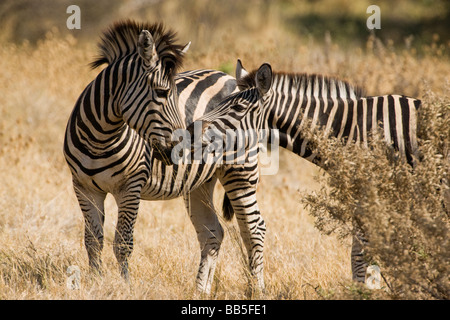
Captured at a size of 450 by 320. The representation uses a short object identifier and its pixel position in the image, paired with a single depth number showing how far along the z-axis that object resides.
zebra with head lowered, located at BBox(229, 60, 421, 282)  10.30
